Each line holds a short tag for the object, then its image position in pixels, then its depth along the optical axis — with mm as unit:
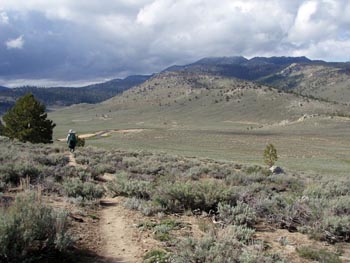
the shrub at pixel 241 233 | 6348
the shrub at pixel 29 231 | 4832
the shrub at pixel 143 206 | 8156
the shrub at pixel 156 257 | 5438
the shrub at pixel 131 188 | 9734
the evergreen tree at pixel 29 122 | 41281
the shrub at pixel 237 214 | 7414
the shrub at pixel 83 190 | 9305
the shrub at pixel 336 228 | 6984
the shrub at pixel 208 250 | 5191
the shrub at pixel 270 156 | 34281
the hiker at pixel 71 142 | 21344
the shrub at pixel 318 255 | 5707
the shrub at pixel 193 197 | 8539
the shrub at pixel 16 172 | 10266
